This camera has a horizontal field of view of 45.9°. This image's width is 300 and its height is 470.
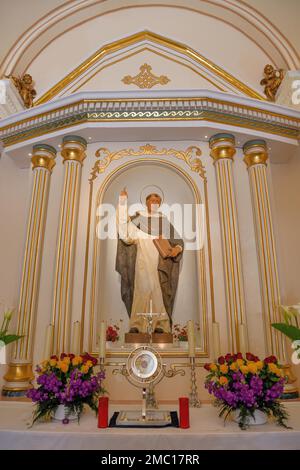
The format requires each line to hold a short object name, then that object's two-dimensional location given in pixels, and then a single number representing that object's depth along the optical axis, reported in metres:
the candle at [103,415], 2.43
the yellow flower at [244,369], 2.65
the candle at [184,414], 2.43
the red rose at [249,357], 2.86
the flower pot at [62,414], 2.66
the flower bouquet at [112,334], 4.33
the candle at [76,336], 3.61
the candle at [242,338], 3.63
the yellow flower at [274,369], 2.65
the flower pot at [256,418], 2.57
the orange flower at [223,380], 2.64
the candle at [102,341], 3.19
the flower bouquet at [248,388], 2.55
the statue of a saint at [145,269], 4.50
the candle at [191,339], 3.32
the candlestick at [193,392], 3.32
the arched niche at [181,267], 4.17
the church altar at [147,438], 2.27
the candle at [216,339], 3.41
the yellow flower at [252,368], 2.64
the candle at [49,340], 3.43
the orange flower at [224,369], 2.73
